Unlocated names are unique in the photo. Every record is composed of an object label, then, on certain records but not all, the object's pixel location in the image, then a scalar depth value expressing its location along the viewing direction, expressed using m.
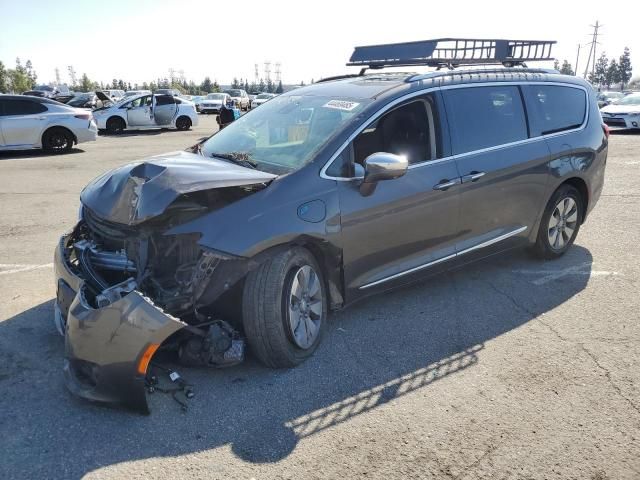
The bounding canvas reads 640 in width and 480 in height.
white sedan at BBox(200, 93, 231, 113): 38.50
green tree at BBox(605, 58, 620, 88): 99.50
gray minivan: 3.18
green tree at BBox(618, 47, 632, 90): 98.62
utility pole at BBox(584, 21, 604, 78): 89.35
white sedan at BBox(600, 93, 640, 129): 19.64
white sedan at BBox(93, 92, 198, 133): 21.70
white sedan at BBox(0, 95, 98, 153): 13.59
